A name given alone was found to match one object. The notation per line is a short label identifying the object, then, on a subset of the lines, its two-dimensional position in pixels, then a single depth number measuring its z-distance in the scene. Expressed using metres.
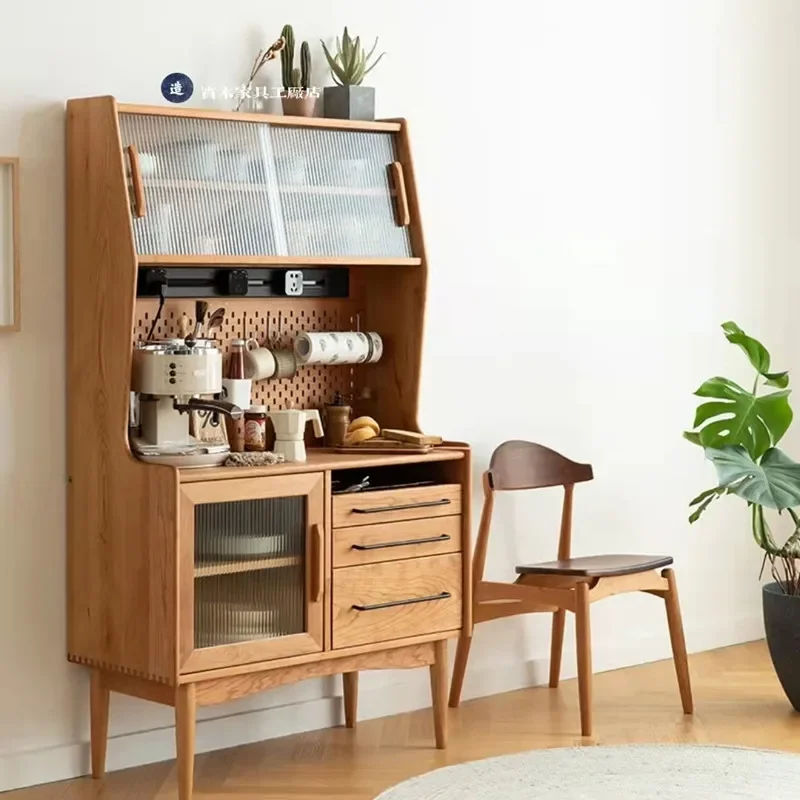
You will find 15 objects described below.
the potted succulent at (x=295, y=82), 4.17
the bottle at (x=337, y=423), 4.33
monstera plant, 4.66
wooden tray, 4.16
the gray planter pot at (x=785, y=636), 4.69
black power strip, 3.98
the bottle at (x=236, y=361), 4.07
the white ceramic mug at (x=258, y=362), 4.11
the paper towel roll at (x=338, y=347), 4.20
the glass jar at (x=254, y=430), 4.04
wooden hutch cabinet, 3.70
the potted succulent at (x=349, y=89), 4.23
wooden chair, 4.41
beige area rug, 3.84
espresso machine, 3.75
